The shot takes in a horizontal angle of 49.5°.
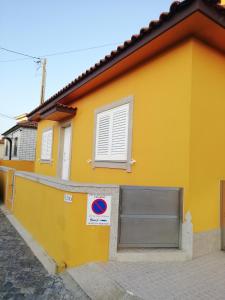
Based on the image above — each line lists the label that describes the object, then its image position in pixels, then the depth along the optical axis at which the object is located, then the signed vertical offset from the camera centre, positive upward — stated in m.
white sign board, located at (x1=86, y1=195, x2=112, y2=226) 3.55 -0.64
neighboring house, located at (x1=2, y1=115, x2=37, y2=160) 16.22 +1.61
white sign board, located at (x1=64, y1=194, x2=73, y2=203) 3.73 -0.51
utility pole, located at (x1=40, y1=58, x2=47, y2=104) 18.61 +6.47
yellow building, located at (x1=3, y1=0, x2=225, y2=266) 3.61 +0.23
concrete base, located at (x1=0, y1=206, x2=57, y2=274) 4.09 -1.73
